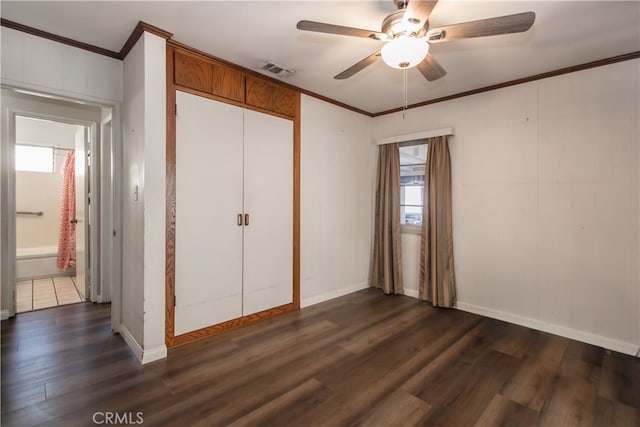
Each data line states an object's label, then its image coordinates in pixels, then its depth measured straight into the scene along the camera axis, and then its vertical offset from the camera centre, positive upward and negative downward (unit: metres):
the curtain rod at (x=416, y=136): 3.56 +1.01
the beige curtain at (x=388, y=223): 4.08 -0.13
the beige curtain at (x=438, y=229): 3.56 -0.19
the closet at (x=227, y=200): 2.51 +0.13
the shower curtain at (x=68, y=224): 4.74 -0.17
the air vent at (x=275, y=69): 2.81 +1.43
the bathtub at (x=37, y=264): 4.48 -0.78
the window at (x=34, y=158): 5.10 +0.99
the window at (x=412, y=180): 3.98 +0.46
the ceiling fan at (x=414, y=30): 1.56 +1.07
